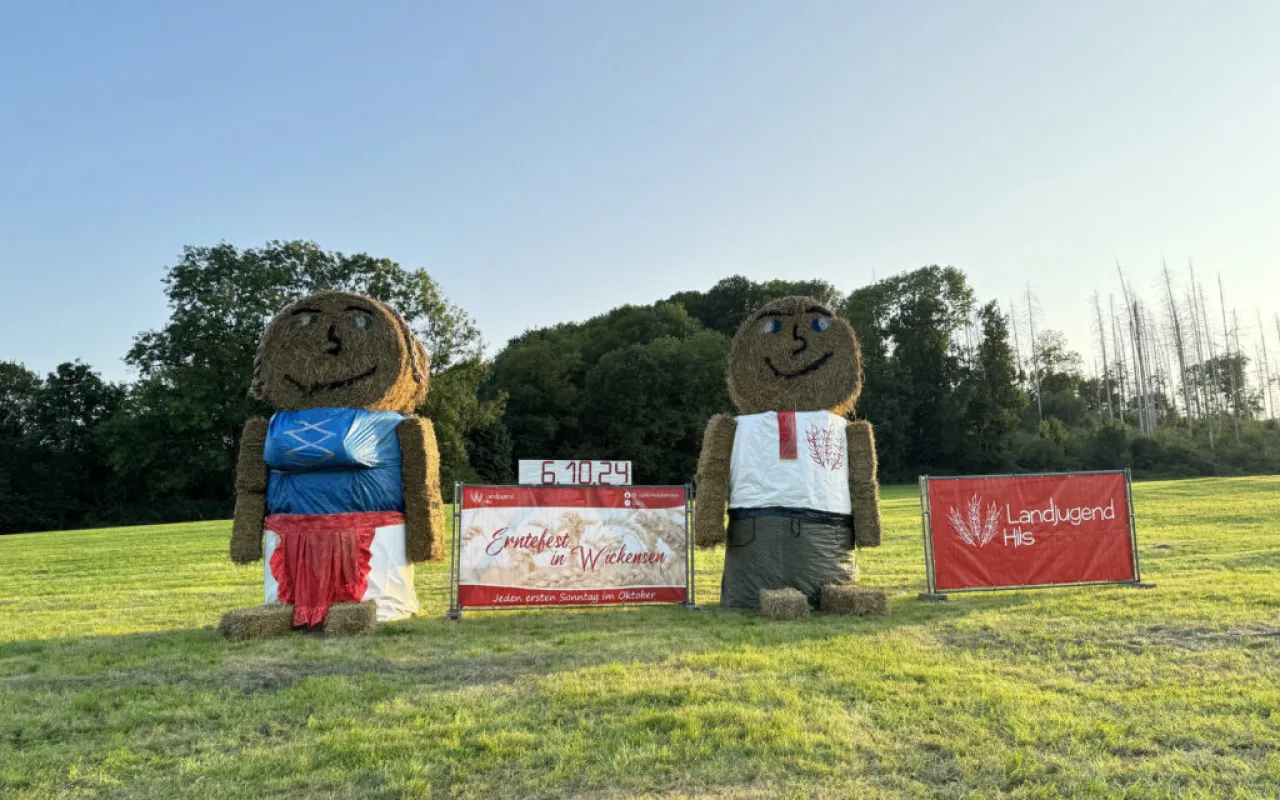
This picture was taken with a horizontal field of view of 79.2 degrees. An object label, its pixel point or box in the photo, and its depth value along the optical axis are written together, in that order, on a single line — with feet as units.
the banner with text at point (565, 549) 26.27
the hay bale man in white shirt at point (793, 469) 25.64
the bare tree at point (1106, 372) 188.49
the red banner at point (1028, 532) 27.71
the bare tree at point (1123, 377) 191.52
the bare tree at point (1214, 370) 180.24
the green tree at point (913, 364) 155.22
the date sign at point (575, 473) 30.40
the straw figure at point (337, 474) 23.40
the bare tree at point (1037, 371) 177.47
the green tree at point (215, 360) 95.96
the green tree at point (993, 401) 146.61
